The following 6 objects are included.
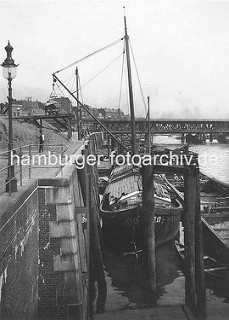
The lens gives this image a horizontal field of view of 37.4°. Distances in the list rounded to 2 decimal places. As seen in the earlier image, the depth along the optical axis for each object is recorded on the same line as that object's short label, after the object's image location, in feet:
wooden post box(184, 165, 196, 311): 38.17
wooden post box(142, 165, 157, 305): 39.99
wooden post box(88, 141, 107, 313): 45.42
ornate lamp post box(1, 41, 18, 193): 27.38
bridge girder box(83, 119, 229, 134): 285.43
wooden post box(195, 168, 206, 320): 39.37
